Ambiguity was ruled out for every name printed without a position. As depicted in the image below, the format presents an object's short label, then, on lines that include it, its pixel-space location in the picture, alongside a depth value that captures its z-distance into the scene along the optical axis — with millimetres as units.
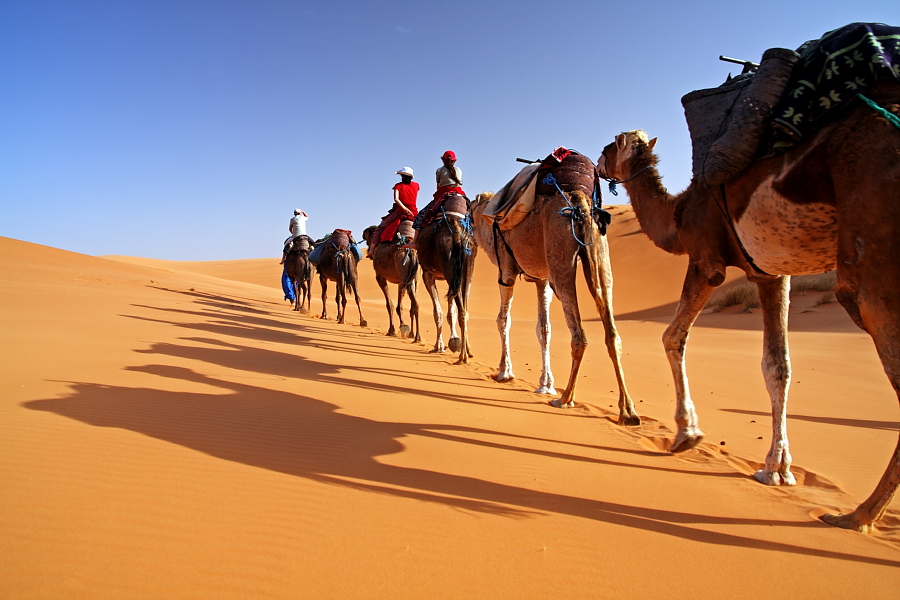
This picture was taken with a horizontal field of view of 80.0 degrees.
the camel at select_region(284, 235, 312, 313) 19547
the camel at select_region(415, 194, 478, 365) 9273
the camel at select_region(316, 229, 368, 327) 16172
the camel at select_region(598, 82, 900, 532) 2842
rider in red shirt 12219
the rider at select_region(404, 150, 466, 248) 9672
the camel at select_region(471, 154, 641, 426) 5740
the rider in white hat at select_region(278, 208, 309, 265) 19969
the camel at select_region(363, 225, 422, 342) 12562
